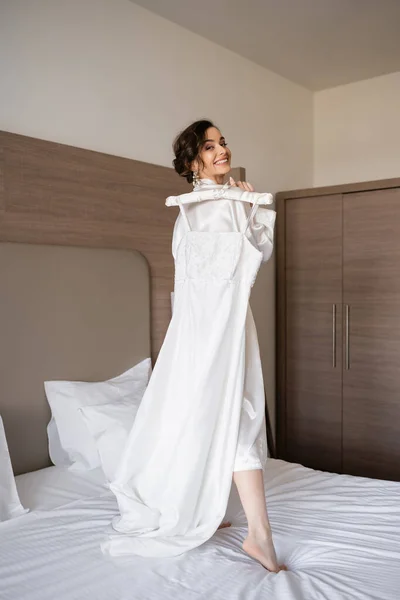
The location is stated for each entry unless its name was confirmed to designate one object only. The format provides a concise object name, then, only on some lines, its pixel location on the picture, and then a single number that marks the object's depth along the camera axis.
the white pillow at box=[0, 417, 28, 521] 1.78
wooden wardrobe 3.18
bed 1.41
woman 1.60
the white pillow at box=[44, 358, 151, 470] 2.21
